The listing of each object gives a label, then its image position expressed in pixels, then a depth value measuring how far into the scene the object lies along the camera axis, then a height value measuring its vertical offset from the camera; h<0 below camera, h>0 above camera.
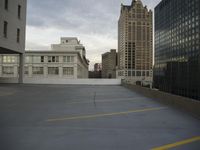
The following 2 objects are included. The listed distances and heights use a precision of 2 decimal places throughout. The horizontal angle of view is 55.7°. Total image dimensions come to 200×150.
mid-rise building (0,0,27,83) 25.27 +7.27
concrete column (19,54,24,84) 32.72 +1.88
